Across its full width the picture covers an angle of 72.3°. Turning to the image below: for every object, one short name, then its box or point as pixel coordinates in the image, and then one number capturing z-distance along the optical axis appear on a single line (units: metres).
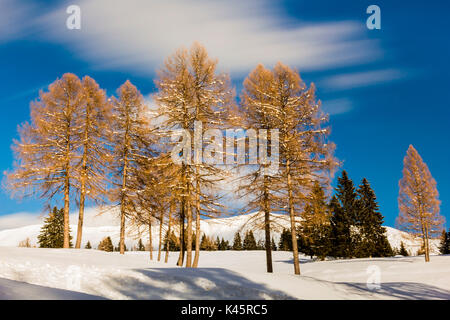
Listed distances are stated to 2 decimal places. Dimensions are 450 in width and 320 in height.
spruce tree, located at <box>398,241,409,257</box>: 59.51
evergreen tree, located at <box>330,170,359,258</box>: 38.31
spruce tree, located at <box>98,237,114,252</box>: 78.99
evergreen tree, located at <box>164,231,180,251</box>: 21.44
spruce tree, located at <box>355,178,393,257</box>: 37.97
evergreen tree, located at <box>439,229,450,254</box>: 60.09
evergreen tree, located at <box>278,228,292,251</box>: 71.99
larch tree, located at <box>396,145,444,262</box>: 26.09
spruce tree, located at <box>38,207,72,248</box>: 42.50
